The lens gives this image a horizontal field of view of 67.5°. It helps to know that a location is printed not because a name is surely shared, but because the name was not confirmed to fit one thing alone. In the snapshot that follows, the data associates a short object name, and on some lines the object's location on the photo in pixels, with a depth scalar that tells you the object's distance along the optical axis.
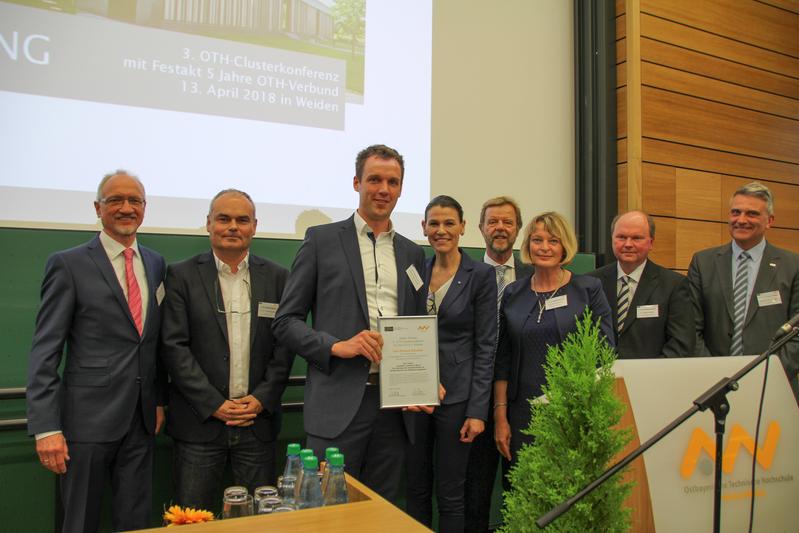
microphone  1.40
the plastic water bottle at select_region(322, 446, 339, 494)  1.39
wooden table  1.10
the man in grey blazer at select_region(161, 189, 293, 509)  2.40
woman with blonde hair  2.55
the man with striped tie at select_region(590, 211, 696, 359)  2.94
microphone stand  1.23
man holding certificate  2.09
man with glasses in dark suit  2.16
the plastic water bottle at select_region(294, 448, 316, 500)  1.34
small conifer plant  1.19
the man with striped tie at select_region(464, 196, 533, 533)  2.80
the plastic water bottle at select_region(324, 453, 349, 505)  1.37
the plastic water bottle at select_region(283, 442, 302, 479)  1.46
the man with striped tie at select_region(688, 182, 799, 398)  3.11
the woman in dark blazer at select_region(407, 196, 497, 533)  2.53
